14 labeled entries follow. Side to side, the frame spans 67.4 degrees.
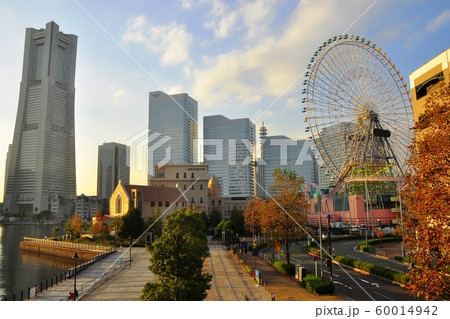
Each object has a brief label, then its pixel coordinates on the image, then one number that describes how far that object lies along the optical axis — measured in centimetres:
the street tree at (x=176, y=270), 1667
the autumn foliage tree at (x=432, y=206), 1186
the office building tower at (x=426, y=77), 4050
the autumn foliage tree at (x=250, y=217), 5996
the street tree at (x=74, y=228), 8319
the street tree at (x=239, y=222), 8269
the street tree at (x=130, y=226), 6781
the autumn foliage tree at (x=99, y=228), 7719
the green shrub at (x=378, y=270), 3240
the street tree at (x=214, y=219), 9475
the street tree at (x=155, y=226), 6912
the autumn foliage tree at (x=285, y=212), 3728
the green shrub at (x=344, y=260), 3999
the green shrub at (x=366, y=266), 3506
